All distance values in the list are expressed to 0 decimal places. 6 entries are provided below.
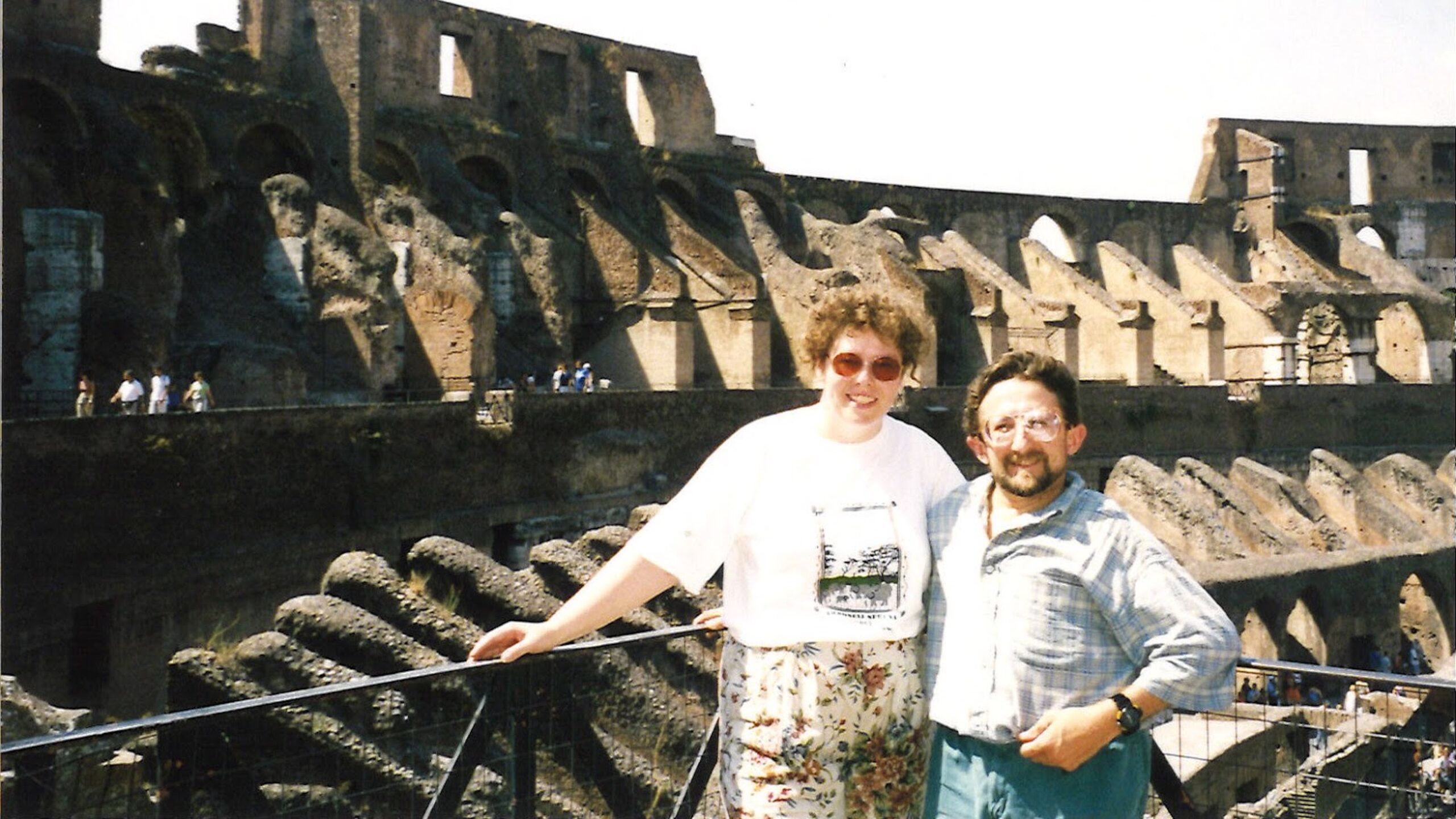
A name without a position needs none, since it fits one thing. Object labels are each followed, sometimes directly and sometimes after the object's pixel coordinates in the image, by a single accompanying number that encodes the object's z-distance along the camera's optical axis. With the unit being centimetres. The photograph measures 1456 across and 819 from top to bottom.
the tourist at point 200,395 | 1405
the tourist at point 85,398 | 1354
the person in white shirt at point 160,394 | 1395
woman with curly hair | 344
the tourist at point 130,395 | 1359
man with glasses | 316
